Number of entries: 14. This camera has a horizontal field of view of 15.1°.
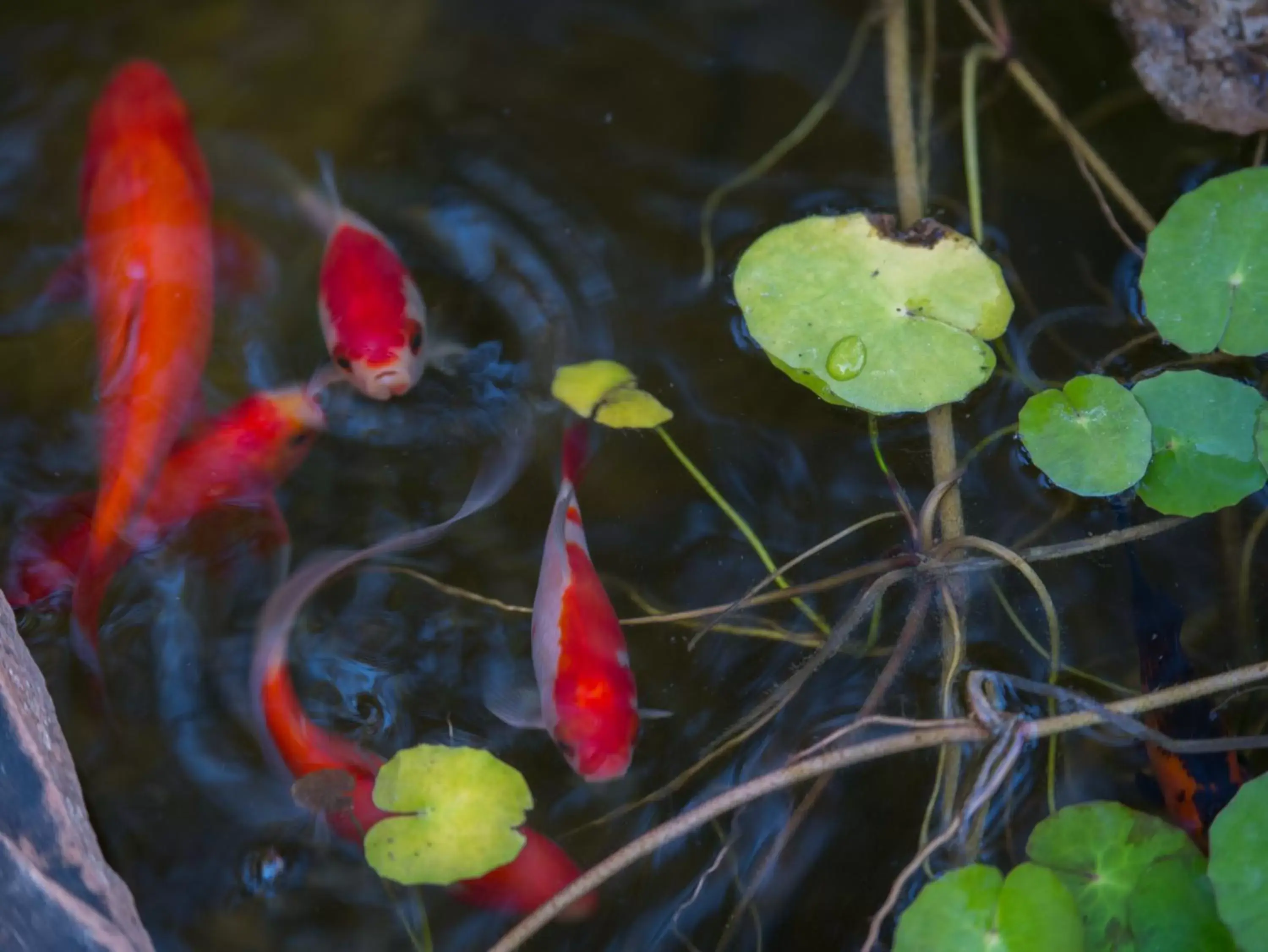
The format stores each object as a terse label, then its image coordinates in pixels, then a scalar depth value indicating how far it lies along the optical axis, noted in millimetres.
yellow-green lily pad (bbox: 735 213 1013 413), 1128
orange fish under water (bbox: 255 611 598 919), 1114
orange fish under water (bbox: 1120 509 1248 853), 1113
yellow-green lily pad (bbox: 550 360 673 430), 1159
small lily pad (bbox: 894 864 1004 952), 1077
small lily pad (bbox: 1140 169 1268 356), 1131
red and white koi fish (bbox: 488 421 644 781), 1118
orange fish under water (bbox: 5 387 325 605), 1154
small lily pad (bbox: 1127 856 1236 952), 1081
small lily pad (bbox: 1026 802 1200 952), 1088
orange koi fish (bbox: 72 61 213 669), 1156
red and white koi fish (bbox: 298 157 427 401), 1158
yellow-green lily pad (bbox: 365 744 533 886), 1104
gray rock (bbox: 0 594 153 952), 1066
